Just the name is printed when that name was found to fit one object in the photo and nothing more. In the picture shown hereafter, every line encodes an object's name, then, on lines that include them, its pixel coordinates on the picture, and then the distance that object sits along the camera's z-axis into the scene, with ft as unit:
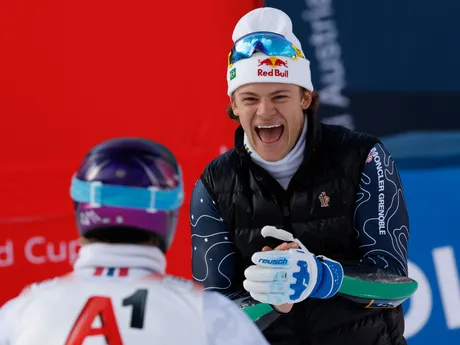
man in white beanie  39.55
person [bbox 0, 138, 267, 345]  37.04
